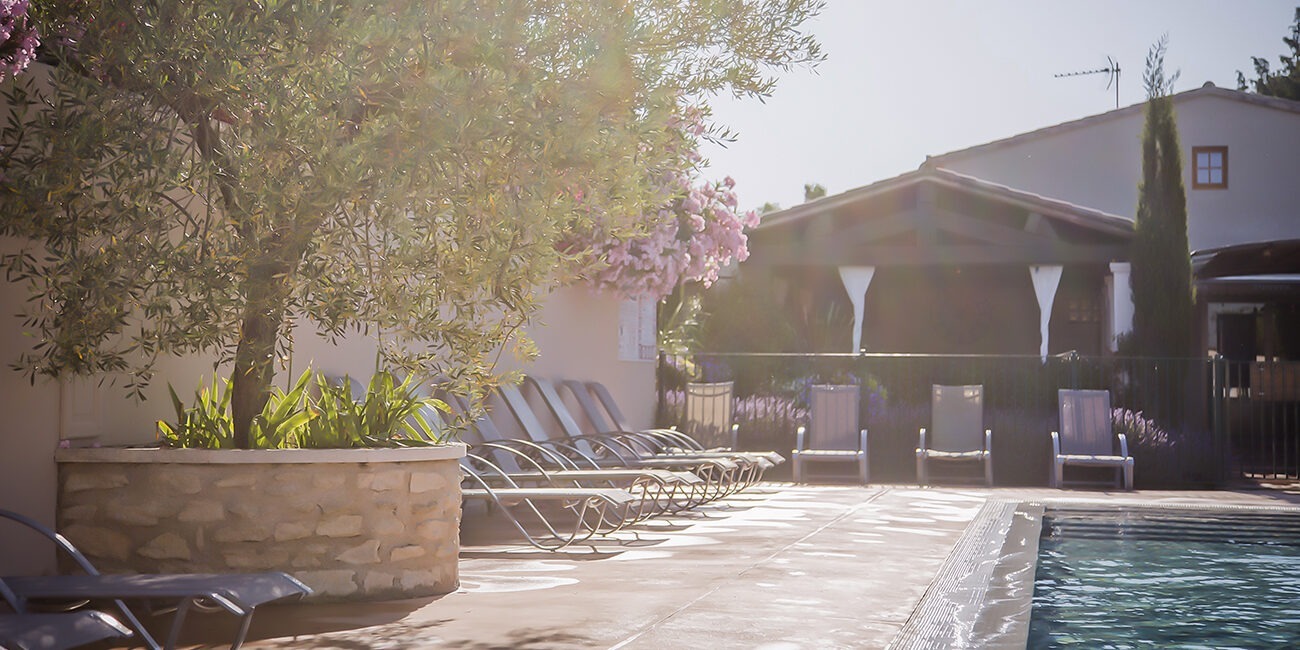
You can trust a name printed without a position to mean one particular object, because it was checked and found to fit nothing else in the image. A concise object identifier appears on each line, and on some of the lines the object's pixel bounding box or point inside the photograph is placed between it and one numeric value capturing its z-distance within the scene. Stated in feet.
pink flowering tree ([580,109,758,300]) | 43.50
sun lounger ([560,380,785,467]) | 42.52
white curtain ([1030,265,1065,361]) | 68.59
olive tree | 17.15
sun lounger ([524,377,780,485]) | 38.65
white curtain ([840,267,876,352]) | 71.10
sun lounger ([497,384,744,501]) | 35.47
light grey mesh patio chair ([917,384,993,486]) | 48.57
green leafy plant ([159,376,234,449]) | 20.20
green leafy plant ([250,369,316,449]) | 20.22
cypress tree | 57.67
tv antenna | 105.19
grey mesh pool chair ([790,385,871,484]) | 48.06
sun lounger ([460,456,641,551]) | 24.56
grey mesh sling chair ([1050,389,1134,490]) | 46.26
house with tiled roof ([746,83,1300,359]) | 69.00
